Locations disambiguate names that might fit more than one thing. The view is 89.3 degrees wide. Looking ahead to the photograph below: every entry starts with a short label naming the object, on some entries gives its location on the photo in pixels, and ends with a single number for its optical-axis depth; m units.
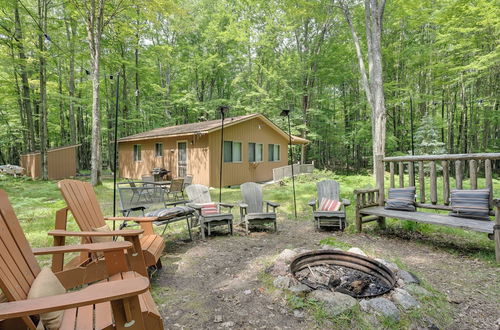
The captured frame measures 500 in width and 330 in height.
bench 3.39
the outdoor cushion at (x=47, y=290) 1.34
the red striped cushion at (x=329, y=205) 5.19
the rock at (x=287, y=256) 3.11
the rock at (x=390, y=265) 2.81
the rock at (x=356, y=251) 3.21
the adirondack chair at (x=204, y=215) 4.48
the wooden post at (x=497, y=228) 3.23
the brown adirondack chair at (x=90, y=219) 2.26
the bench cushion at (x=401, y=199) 4.50
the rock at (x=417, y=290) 2.43
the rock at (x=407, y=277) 2.62
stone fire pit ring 2.76
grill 12.26
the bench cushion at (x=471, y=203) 3.66
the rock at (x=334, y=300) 2.18
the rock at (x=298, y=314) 2.20
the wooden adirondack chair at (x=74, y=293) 1.10
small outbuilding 13.29
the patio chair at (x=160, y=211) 3.85
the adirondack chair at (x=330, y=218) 4.80
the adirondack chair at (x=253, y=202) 4.93
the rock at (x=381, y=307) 2.13
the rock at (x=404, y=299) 2.24
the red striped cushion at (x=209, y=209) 5.05
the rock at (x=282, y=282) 2.56
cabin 11.17
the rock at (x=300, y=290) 2.41
